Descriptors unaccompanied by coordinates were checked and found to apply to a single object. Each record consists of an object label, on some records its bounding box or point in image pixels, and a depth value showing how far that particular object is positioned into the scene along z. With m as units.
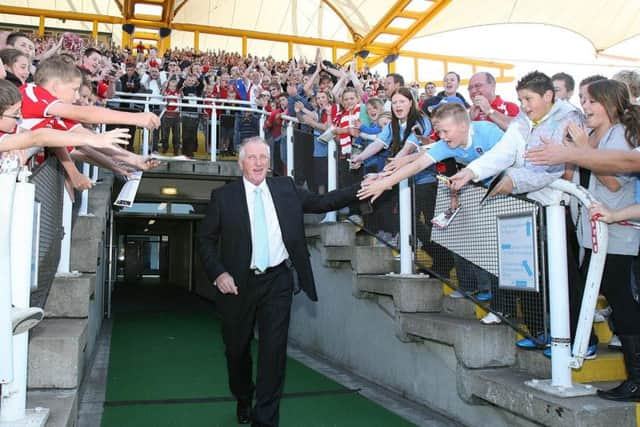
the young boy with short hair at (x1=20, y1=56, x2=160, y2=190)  2.77
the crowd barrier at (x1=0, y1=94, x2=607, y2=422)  2.40
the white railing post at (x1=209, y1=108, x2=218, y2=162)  10.21
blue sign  3.52
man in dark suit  3.90
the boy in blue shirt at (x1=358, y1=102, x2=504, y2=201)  3.68
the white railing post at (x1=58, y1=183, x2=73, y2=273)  4.23
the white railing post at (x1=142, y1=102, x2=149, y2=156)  9.90
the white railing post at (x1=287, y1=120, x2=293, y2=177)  8.12
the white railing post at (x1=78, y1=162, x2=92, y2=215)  5.32
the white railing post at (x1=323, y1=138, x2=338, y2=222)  6.66
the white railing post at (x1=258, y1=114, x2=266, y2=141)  9.77
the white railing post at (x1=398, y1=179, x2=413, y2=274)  5.07
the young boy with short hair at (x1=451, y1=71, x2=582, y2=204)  3.31
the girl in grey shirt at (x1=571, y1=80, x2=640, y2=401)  3.07
